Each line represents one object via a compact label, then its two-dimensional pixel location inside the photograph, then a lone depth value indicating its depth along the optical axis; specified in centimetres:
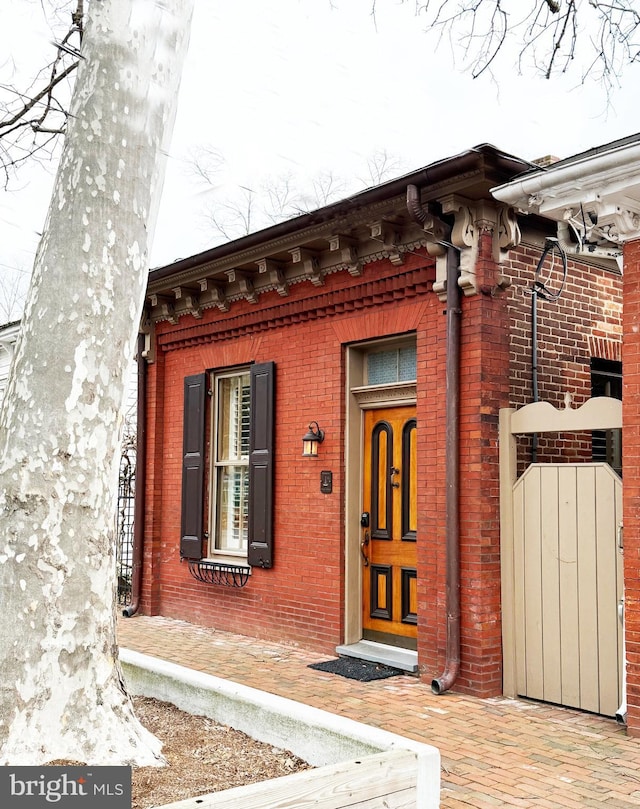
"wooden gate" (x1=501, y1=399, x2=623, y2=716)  584
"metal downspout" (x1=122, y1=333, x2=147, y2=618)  1027
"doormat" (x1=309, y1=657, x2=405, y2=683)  691
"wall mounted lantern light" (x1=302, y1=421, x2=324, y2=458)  804
